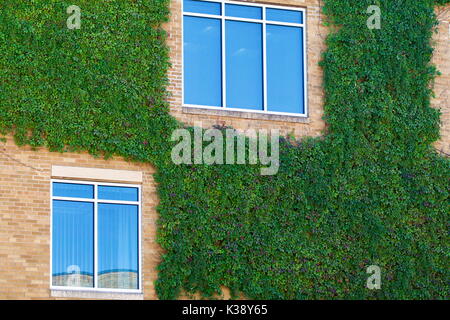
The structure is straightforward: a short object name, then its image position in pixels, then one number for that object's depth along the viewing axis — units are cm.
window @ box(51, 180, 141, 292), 2441
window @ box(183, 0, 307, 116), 2642
